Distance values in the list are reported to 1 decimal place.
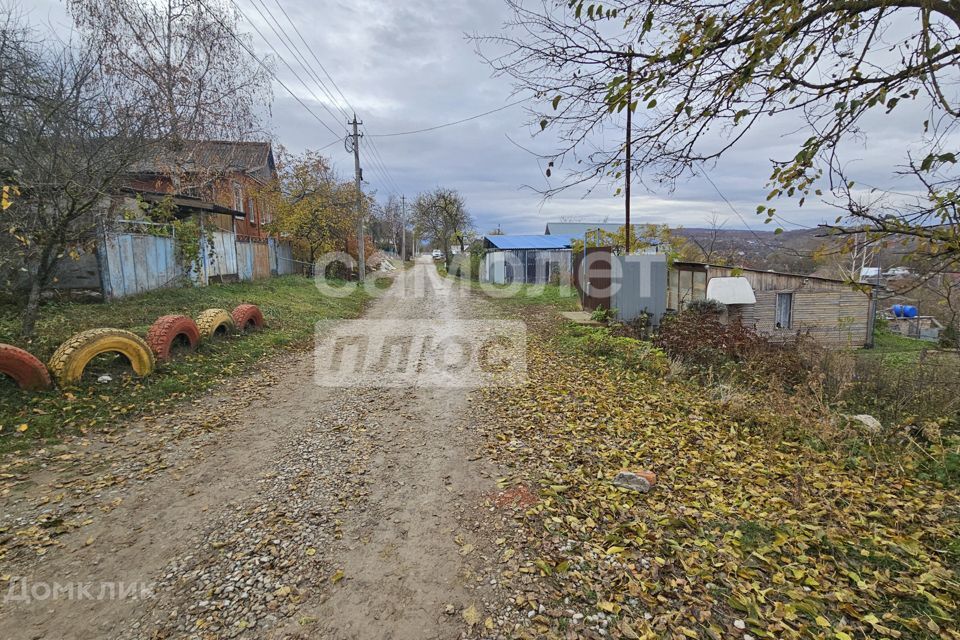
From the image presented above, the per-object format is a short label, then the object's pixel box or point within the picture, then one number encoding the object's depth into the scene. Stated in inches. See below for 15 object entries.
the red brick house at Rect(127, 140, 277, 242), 514.0
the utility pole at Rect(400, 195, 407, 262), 1868.5
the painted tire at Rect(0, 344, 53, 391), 178.4
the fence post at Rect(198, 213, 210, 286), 502.9
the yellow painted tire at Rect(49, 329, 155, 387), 194.2
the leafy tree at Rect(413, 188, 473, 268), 1603.1
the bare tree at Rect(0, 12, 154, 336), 224.8
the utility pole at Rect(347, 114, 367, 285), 802.2
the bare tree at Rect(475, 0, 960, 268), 99.7
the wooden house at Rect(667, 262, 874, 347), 478.9
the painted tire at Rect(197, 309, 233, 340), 285.3
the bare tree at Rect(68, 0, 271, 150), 485.7
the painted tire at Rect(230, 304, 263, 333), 327.0
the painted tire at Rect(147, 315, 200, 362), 238.4
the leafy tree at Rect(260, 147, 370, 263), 807.1
